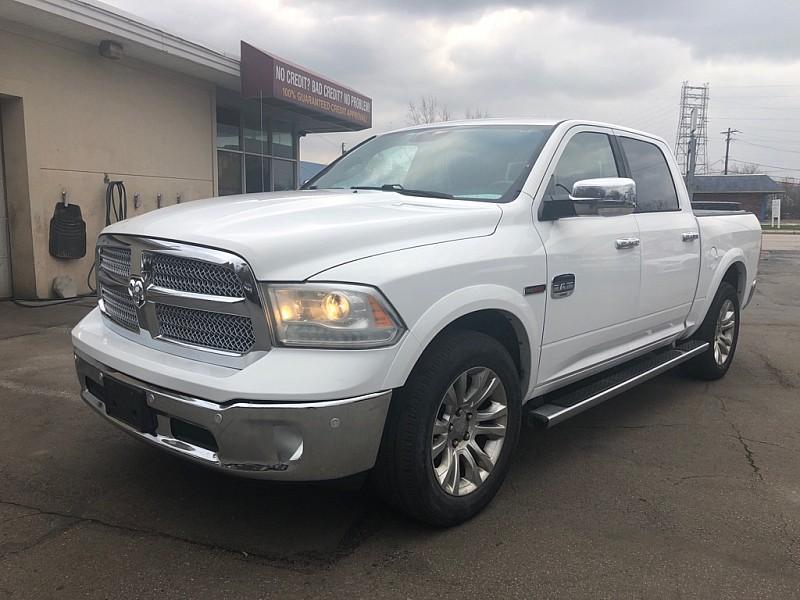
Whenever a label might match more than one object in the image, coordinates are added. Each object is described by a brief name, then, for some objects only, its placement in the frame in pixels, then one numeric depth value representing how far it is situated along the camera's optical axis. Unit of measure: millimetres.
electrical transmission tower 71750
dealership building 8773
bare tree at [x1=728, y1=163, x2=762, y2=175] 103438
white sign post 52406
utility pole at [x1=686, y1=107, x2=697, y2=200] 29375
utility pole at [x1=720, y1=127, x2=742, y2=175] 94500
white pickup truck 2523
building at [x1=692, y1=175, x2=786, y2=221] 68750
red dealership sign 11211
